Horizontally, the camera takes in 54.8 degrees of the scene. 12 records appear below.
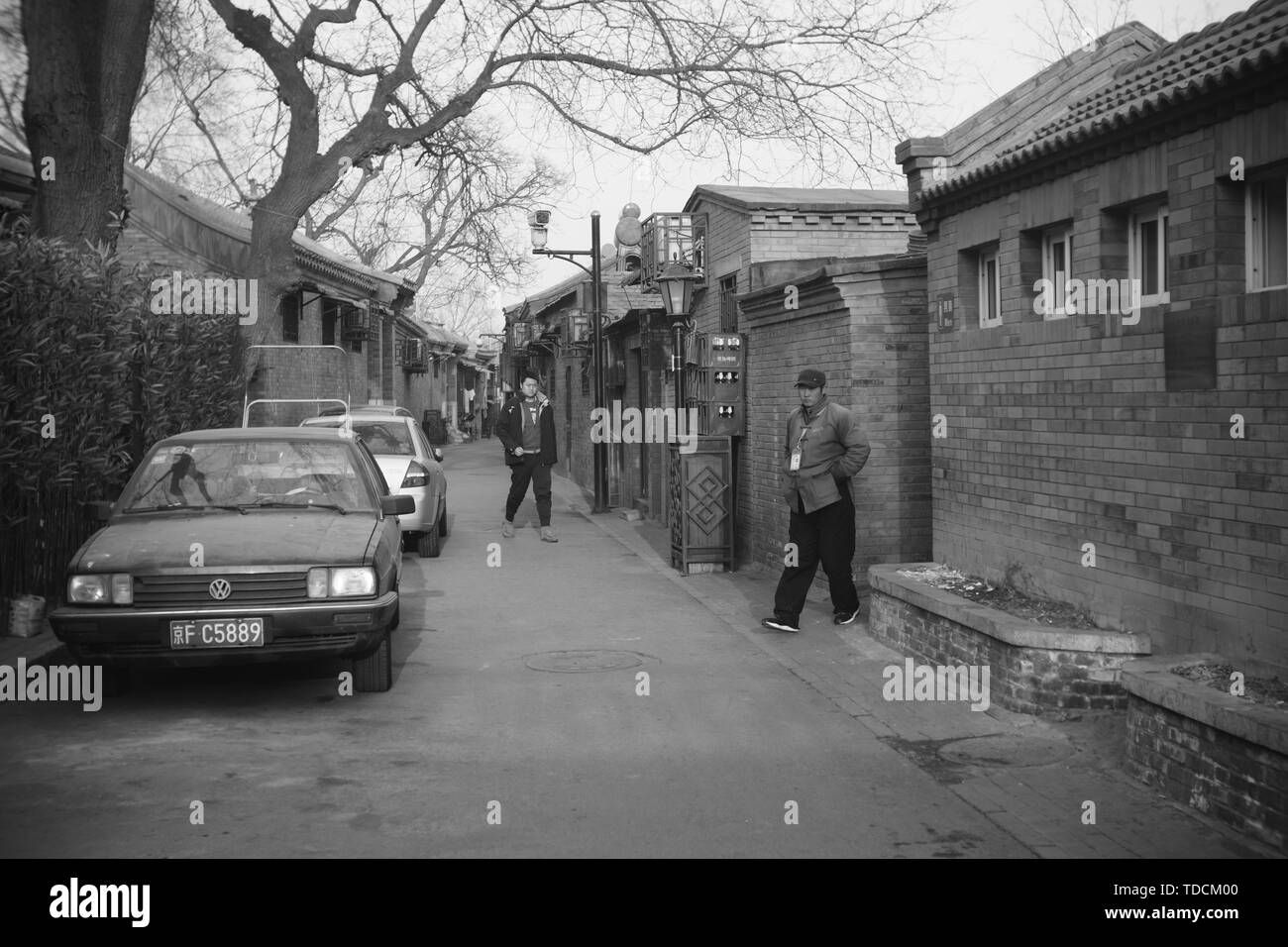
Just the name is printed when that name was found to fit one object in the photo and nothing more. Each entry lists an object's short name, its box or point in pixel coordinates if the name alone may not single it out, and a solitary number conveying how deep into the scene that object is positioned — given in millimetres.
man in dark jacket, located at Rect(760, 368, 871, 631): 9625
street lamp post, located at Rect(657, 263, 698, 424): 14734
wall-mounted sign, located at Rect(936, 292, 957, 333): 9242
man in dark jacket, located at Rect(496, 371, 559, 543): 16062
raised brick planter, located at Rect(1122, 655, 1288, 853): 4797
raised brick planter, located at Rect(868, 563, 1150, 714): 6734
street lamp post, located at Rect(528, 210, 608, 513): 20750
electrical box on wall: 13719
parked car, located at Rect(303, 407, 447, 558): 14055
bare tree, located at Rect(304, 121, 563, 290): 20250
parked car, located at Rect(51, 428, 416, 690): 6555
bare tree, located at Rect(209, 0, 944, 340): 16328
